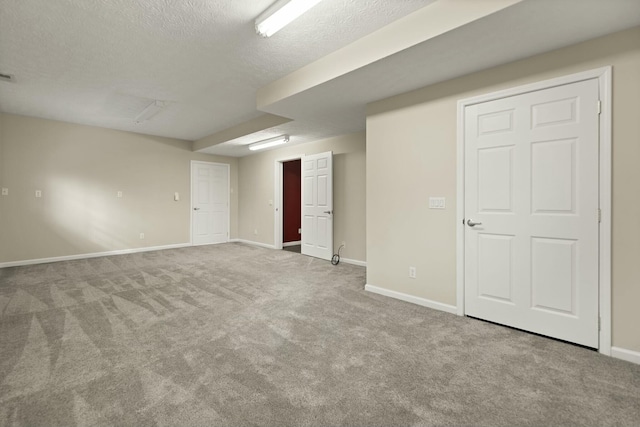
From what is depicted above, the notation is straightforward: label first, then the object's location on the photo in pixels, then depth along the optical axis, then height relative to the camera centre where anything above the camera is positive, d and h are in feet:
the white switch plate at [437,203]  9.83 +0.26
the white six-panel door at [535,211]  7.32 -0.02
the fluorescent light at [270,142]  18.55 +4.68
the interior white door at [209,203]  23.82 +0.70
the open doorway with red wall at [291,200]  24.97 +0.95
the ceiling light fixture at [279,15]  6.79 +4.89
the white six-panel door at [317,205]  18.28 +0.37
